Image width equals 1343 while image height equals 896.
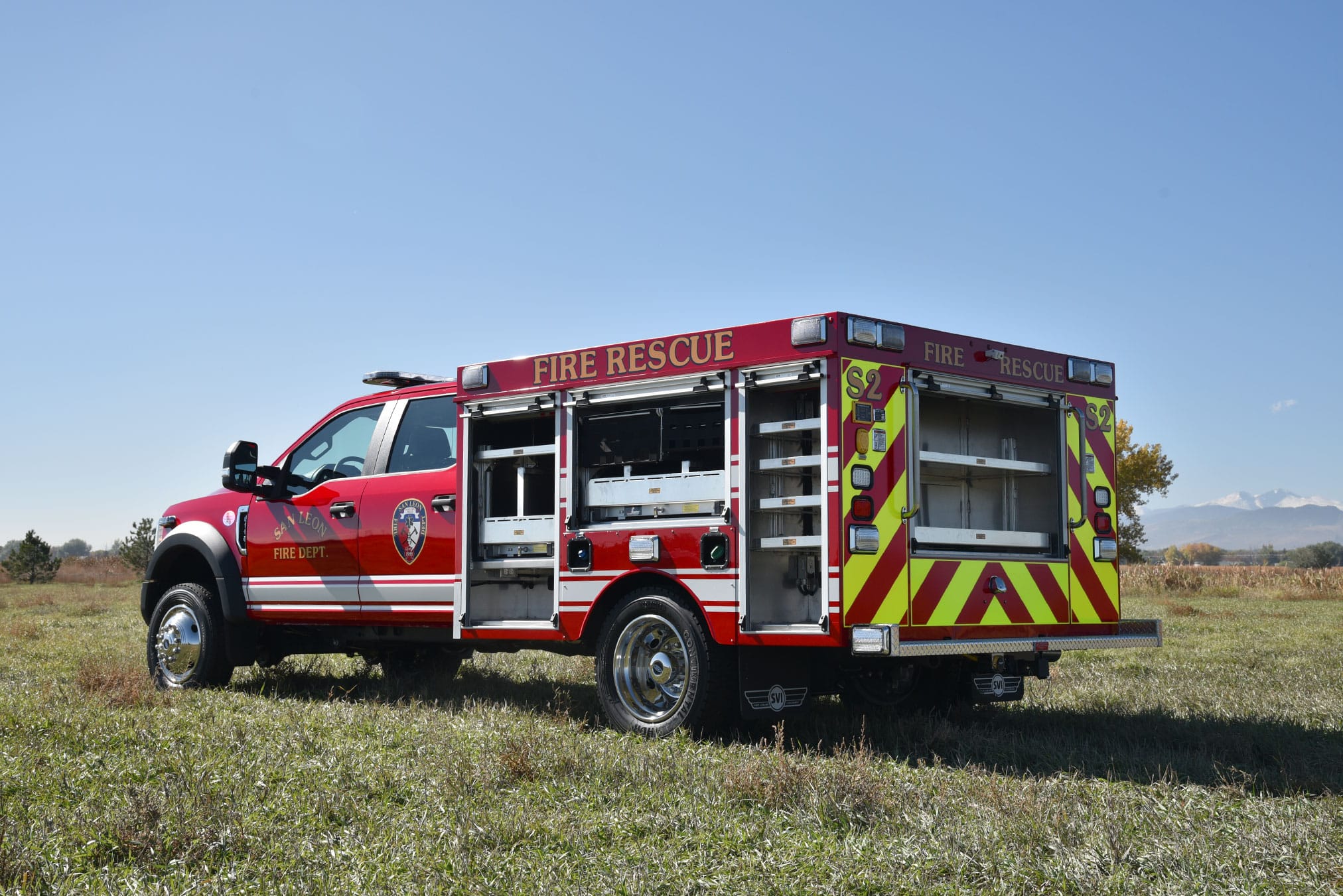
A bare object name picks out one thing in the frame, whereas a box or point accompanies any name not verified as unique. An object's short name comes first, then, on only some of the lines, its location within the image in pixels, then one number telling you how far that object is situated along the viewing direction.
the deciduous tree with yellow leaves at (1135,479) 49.16
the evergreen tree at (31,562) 37.62
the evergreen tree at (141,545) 40.19
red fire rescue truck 6.78
